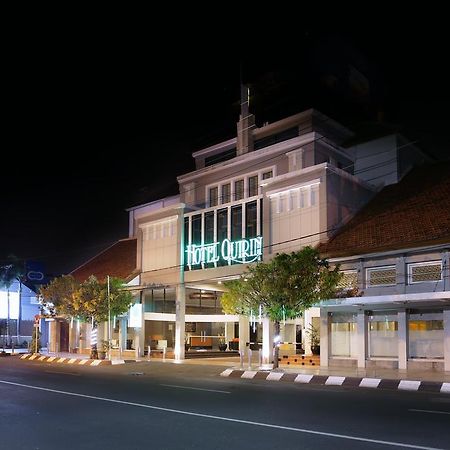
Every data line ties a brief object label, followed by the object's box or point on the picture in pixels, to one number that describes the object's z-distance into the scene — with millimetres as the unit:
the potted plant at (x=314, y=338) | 30422
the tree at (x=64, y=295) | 32188
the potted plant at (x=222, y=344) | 41125
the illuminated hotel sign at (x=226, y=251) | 29641
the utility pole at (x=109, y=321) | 31234
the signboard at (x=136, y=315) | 36350
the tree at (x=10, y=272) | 52906
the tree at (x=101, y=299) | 31766
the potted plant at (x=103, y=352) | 32094
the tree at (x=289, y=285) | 22734
